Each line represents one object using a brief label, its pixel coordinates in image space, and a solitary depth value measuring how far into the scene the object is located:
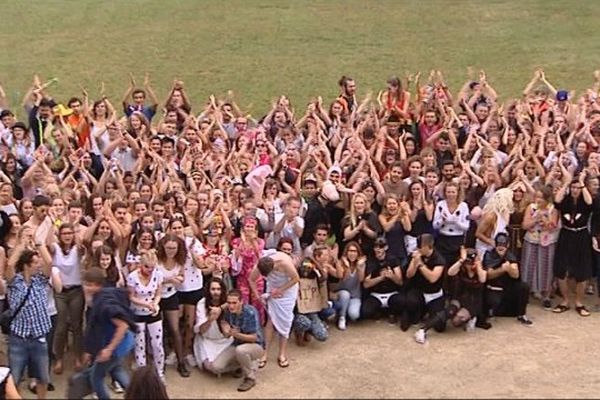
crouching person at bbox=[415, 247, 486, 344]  11.26
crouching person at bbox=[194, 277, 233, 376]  10.10
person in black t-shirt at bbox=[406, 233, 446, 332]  11.27
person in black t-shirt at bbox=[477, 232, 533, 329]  11.38
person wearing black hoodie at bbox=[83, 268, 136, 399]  8.60
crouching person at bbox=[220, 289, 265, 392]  9.99
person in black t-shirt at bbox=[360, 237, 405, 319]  11.42
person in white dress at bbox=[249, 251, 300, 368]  10.49
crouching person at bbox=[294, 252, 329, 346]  10.94
